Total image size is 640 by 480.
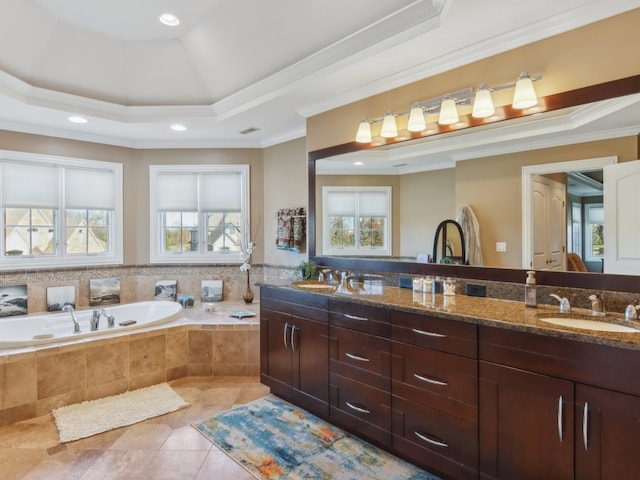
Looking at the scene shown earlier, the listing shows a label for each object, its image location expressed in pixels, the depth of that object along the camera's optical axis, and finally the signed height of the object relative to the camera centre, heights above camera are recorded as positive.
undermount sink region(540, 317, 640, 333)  1.64 -0.40
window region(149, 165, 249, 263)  4.56 +0.43
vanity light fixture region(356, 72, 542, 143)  2.07 +0.87
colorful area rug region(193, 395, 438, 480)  2.11 -1.34
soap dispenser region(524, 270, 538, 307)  2.05 -0.30
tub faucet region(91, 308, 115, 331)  3.55 -0.78
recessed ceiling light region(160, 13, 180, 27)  2.76 +1.70
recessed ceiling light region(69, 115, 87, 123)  3.55 +1.21
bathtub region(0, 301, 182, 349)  2.98 -0.79
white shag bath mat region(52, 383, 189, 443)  2.57 -1.32
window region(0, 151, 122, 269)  3.76 +0.33
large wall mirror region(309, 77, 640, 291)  1.92 +0.41
